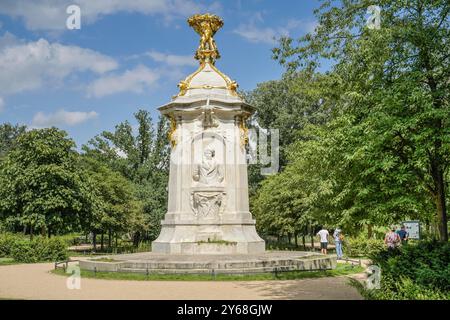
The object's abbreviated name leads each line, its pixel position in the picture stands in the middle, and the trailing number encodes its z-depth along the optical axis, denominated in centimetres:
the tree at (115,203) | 3941
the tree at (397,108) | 1055
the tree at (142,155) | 4644
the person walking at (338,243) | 2517
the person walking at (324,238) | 2702
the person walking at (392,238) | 2125
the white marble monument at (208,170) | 2038
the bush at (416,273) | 839
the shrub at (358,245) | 2970
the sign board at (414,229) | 2199
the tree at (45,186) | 3086
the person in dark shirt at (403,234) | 2288
